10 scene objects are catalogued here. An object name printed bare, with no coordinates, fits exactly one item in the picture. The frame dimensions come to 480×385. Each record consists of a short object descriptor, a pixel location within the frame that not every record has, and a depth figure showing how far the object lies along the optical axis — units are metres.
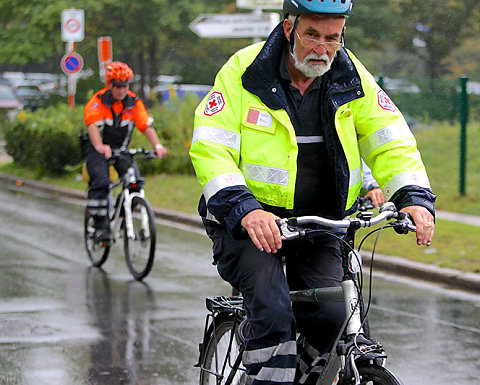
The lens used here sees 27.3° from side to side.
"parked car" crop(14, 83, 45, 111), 25.47
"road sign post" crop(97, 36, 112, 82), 19.59
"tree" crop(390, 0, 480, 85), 30.55
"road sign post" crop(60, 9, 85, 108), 19.84
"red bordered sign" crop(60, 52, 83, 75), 19.84
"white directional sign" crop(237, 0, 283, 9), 14.62
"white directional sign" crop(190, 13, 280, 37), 14.77
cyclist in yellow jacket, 3.75
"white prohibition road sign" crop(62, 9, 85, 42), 19.88
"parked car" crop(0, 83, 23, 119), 37.31
